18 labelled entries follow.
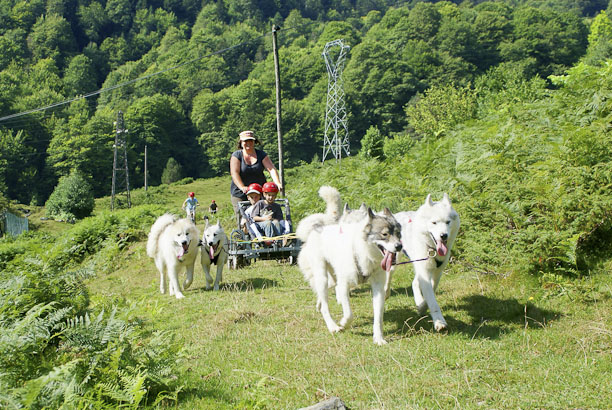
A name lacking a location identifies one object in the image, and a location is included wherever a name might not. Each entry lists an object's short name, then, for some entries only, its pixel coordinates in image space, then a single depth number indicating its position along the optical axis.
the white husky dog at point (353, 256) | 5.03
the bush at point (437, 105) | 63.50
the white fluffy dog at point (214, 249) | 8.52
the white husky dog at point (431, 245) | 5.34
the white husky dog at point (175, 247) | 8.19
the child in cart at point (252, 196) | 9.57
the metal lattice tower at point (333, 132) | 53.66
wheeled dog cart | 8.27
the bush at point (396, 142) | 52.72
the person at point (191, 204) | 21.32
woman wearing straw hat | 10.05
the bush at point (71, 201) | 45.19
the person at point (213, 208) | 25.27
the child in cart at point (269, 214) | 8.88
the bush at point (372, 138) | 59.33
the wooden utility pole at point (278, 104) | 18.22
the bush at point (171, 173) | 79.44
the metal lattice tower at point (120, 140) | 45.09
